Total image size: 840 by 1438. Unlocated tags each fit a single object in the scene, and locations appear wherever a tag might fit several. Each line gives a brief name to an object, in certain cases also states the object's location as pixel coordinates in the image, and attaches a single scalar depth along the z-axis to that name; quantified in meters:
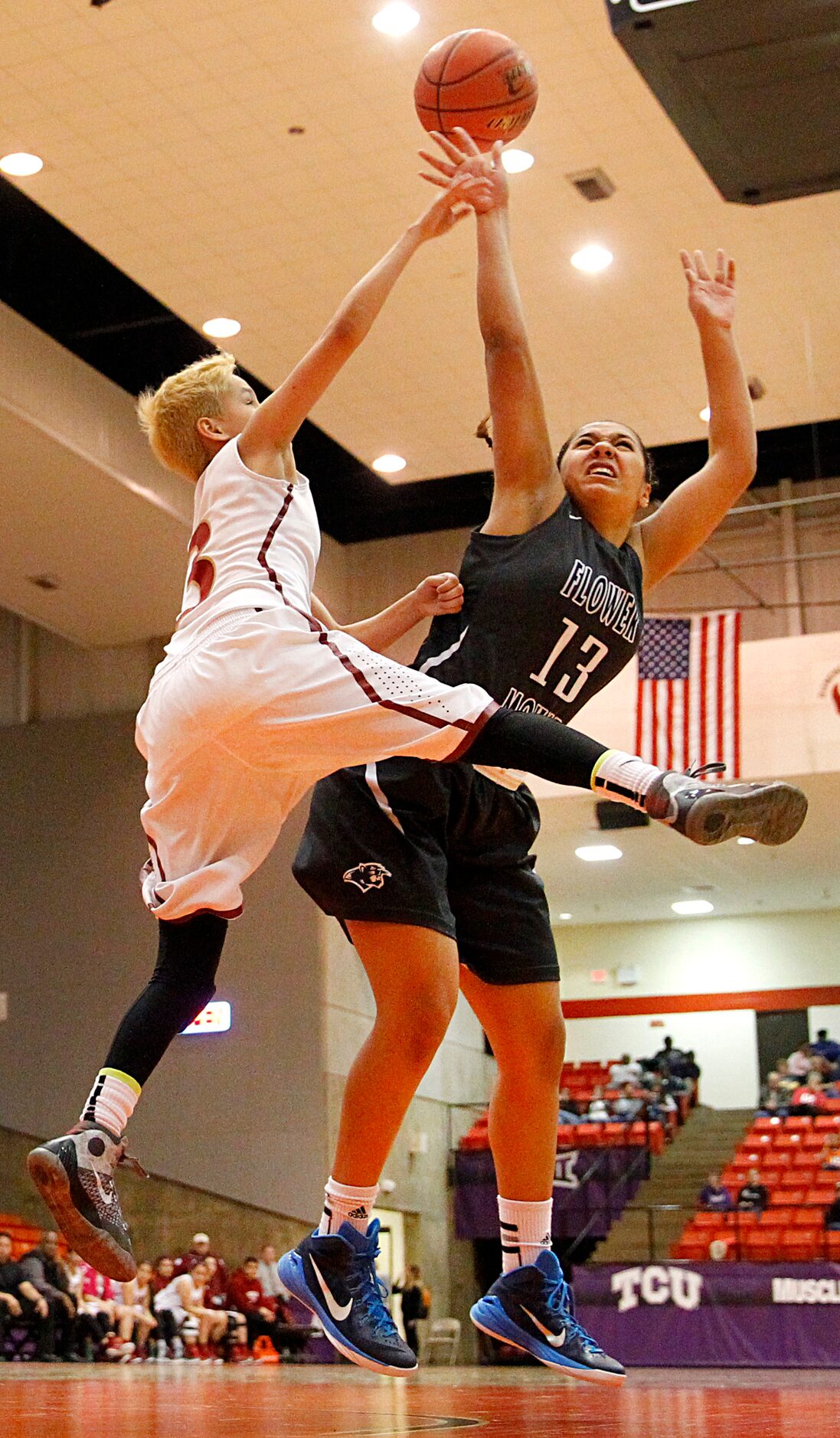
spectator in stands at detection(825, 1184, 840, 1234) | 14.64
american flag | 14.16
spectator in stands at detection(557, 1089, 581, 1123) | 19.08
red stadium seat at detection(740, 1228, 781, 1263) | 14.35
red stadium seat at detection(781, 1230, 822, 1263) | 14.28
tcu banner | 13.10
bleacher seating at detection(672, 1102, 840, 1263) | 14.41
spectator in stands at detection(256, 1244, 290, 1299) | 16.03
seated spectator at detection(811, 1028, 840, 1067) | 20.53
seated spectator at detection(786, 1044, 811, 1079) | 20.54
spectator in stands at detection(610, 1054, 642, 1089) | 21.03
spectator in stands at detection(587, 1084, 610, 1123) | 19.27
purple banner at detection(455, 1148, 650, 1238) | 17.41
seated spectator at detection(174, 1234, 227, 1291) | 15.50
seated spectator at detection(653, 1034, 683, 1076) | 22.34
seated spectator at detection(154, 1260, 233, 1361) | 14.74
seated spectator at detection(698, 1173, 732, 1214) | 15.97
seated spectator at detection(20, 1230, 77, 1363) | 12.80
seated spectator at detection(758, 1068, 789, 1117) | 19.55
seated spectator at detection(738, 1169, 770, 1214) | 15.50
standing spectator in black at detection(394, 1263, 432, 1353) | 16.83
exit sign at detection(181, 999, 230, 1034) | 17.86
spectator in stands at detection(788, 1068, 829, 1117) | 18.78
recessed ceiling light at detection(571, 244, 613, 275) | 12.56
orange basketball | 4.09
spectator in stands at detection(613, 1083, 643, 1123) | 19.47
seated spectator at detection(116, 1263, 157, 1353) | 14.04
